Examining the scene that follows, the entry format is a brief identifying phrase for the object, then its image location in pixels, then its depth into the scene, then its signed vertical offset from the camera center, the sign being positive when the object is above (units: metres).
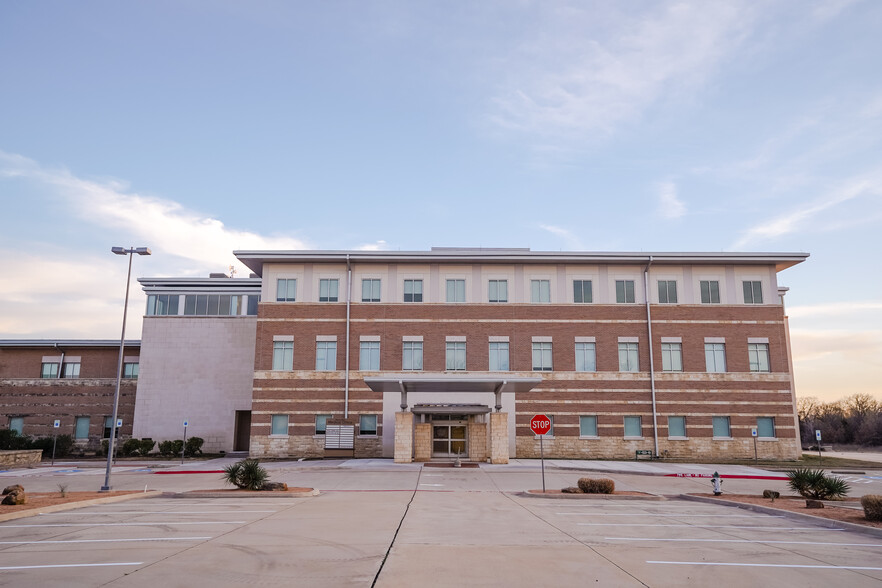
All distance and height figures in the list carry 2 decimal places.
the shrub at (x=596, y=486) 22.72 -2.12
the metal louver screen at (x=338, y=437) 41.41 -0.95
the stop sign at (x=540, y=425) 23.93 -0.05
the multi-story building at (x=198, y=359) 47.78 +4.47
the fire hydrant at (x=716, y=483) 22.69 -1.98
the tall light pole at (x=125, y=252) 25.50 +6.52
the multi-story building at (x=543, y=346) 42.50 +5.03
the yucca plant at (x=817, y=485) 20.53 -1.86
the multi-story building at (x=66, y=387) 51.50 +2.56
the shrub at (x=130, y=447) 45.69 -1.85
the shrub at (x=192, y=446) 45.72 -1.75
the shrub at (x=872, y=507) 15.46 -1.88
